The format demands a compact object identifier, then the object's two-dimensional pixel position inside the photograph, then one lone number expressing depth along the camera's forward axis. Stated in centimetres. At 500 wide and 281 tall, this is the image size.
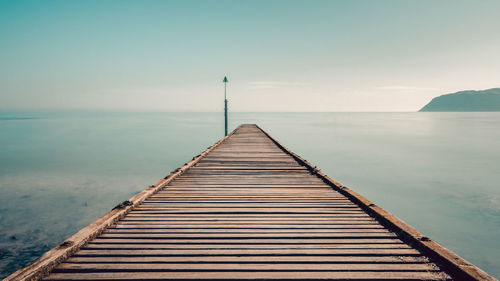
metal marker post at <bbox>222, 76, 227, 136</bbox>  2777
